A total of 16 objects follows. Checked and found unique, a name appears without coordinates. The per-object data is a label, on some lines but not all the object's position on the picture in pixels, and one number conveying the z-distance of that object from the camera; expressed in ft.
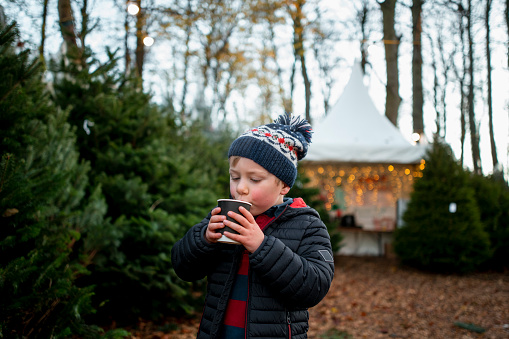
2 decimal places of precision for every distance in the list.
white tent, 33.45
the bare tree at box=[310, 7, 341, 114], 75.62
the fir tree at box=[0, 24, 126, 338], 6.77
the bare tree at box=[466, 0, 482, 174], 56.24
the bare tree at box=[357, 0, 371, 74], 58.51
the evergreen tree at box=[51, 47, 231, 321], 12.31
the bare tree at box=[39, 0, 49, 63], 23.41
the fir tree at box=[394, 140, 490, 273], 25.03
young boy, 5.21
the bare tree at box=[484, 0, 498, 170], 54.24
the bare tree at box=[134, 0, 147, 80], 34.21
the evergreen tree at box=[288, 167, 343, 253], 24.68
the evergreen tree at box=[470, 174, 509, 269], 26.61
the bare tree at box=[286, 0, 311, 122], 41.16
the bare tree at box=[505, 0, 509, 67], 48.44
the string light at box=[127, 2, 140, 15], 30.37
